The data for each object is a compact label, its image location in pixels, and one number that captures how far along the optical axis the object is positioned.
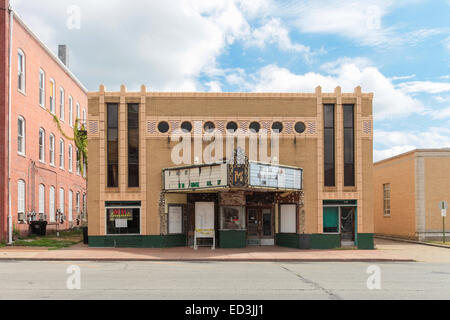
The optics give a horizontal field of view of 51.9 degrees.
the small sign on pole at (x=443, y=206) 26.61
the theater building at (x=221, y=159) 24.11
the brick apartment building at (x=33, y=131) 25.30
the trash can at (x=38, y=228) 28.55
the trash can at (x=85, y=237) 25.81
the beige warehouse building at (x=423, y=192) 30.19
